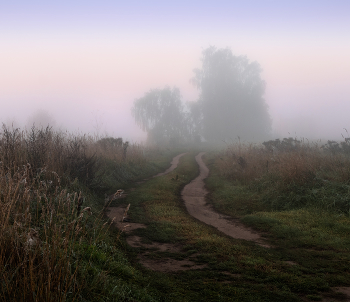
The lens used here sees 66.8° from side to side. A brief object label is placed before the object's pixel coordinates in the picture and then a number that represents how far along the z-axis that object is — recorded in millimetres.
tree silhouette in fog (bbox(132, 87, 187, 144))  51000
